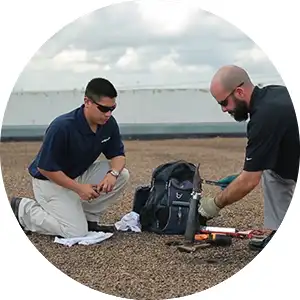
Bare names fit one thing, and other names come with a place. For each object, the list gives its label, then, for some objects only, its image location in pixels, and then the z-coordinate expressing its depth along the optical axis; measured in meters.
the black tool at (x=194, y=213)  2.85
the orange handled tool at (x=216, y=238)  2.86
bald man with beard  2.67
